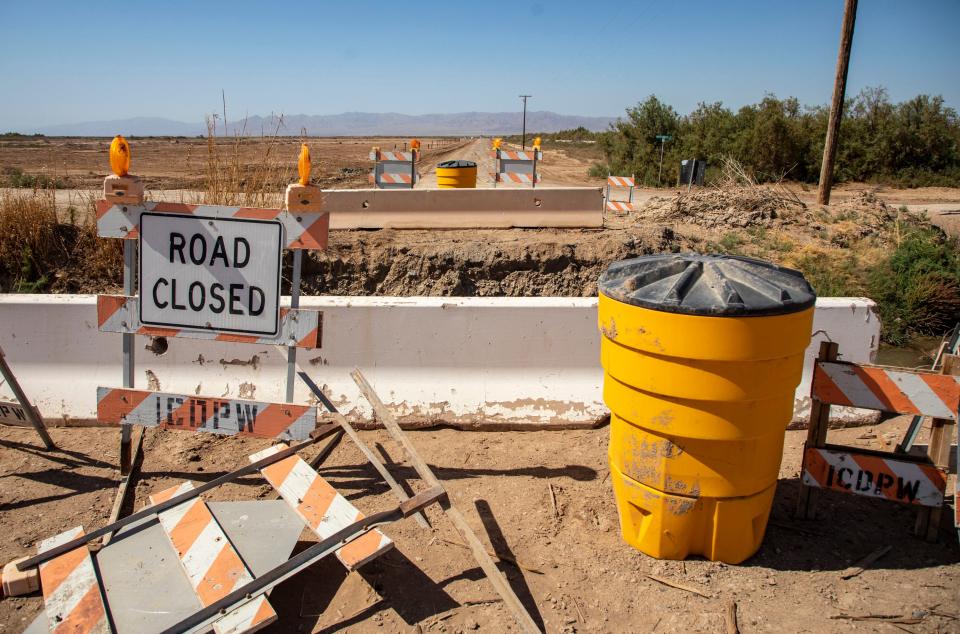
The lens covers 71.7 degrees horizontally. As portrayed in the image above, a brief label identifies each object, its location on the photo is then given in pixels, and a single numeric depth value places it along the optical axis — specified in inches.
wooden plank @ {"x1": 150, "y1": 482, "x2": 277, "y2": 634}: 118.6
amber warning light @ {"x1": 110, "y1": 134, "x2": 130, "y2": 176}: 156.9
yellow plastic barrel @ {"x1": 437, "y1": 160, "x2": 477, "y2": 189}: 580.4
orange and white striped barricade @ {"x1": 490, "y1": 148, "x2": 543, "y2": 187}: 664.4
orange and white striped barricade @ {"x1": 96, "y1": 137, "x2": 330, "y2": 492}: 158.9
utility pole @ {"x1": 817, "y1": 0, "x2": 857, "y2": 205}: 608.8
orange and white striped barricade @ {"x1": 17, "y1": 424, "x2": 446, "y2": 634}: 121.6
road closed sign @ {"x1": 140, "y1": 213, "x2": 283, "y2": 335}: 159.0
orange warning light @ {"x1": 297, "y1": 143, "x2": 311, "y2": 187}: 152.0
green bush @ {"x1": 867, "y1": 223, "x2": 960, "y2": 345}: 339.0
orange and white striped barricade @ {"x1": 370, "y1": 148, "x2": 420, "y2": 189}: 605.1
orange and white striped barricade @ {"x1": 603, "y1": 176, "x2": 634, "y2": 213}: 622.5
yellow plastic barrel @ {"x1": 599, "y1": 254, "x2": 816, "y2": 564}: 125.0
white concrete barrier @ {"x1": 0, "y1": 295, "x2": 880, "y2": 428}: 204.7
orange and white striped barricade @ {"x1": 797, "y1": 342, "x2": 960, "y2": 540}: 144.6
